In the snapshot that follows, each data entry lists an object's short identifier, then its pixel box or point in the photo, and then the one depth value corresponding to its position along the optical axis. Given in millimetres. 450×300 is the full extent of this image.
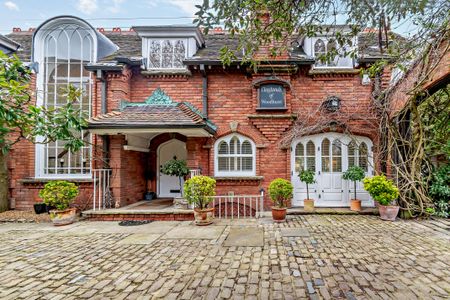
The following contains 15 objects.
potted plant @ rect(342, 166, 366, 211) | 7585
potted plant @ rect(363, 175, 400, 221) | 6906
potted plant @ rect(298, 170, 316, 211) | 7727
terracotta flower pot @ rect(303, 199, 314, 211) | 7960
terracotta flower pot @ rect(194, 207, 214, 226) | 6664
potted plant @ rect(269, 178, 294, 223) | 6809
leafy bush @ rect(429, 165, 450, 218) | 7098
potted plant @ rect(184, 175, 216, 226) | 6672
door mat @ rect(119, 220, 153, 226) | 6889
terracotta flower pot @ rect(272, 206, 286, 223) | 6883
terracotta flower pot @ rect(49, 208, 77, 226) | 6840
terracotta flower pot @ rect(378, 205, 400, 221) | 6953
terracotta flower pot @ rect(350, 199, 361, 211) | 7859
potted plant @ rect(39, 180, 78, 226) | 6788
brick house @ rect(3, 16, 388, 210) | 8234
